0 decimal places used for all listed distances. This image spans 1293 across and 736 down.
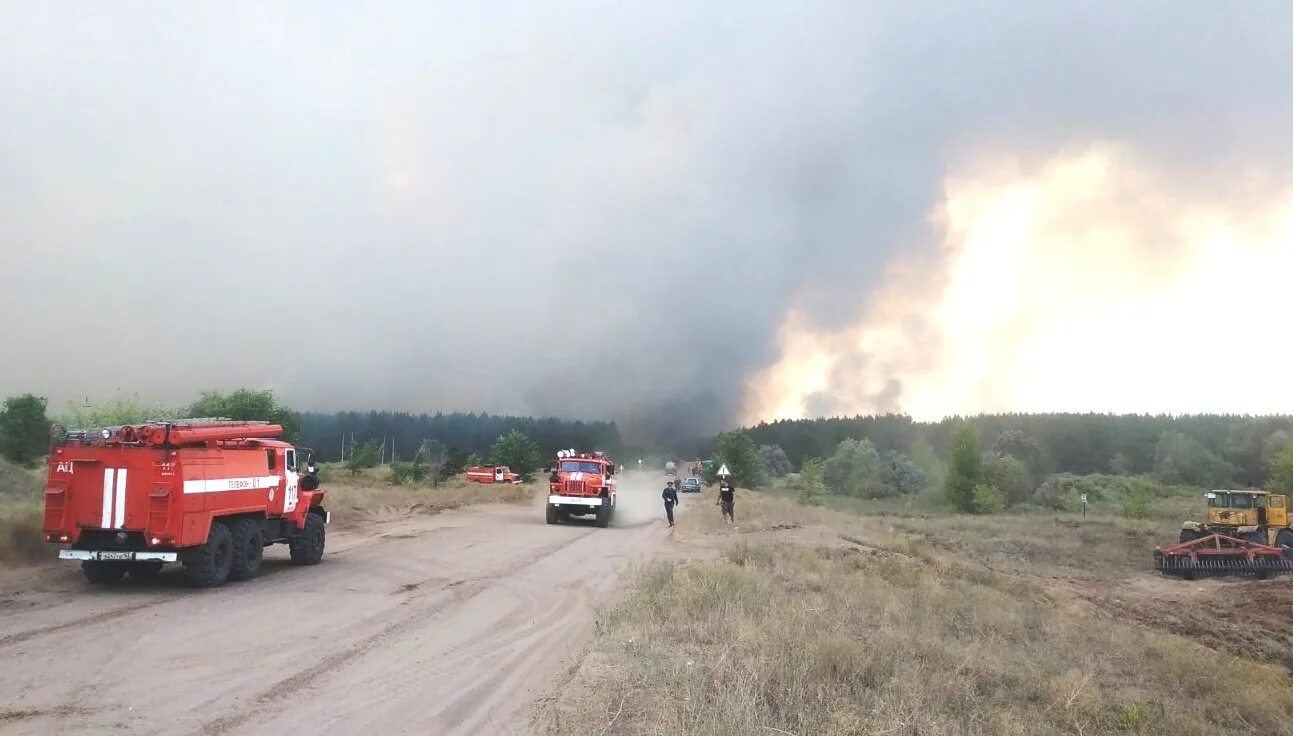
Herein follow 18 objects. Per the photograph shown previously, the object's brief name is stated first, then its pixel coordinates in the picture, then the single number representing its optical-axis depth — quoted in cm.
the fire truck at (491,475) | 7606
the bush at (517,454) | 8669
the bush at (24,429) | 5931
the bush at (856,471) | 10106
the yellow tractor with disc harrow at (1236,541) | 3100
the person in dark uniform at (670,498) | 3334
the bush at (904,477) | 10616
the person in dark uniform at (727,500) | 3291
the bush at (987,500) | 6381
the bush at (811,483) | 6649
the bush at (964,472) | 6900
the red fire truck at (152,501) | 1431
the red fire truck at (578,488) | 3419
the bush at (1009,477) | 7421
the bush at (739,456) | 8762
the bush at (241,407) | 6725
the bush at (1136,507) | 5544
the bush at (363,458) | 8200
